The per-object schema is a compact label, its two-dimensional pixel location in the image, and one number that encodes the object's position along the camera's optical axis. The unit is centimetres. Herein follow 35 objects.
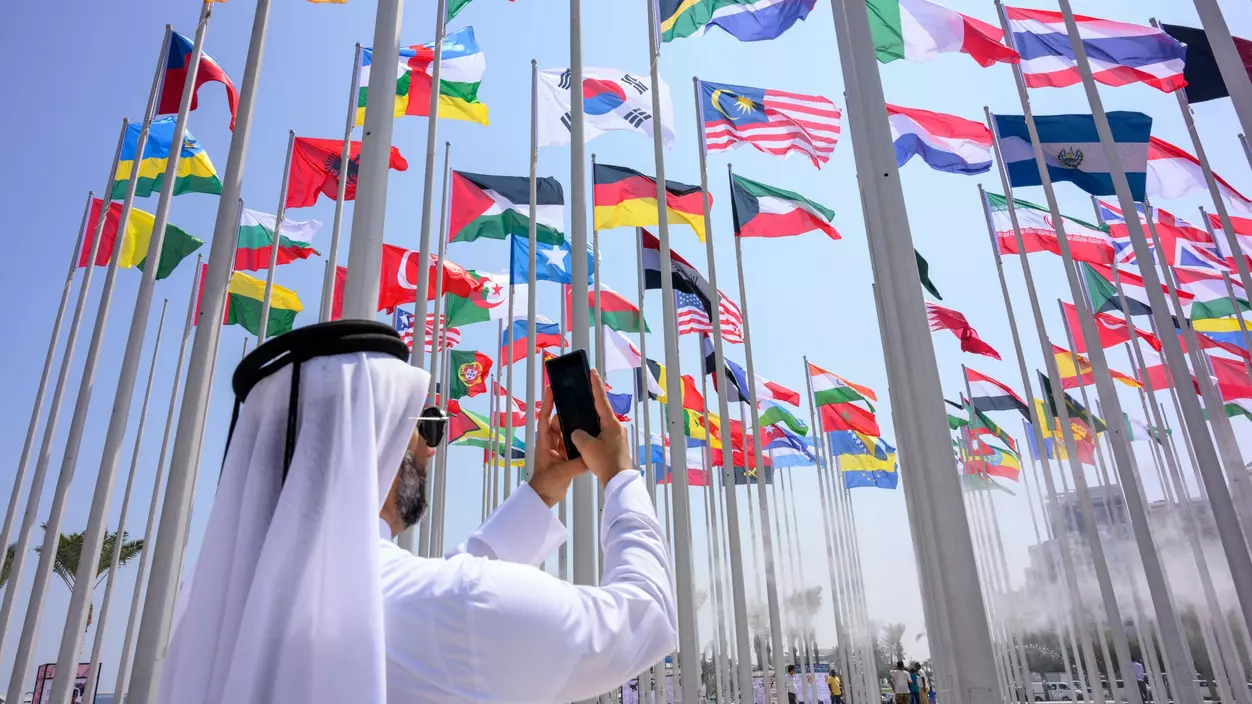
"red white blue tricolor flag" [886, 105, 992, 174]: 1080
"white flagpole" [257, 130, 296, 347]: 1002
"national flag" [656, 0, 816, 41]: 937
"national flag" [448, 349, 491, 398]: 1777
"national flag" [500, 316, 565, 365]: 1593
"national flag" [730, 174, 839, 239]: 1166
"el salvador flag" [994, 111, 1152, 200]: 999
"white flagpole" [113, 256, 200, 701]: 1453
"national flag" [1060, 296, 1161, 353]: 1664
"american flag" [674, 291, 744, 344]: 1372
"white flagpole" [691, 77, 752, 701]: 1035
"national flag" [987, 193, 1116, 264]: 1288
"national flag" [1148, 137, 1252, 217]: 1133
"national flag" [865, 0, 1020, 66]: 889
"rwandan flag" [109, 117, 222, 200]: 1129
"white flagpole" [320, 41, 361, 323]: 863
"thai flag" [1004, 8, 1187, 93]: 884
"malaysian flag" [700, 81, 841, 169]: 1062
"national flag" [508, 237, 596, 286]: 1237
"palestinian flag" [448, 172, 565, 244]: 1177
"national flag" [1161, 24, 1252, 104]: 920
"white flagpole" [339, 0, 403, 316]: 423
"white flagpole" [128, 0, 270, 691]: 547
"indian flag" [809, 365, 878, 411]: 1902
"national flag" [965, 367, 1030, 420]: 2136
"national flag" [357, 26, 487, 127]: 997
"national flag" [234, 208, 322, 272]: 1267
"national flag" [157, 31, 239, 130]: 1046
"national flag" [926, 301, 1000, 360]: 1498
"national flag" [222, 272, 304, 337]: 1374
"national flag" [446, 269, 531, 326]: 1453
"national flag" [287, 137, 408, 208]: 1106
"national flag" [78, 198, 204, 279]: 1210
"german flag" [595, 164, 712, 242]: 1102
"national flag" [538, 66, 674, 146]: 1038
